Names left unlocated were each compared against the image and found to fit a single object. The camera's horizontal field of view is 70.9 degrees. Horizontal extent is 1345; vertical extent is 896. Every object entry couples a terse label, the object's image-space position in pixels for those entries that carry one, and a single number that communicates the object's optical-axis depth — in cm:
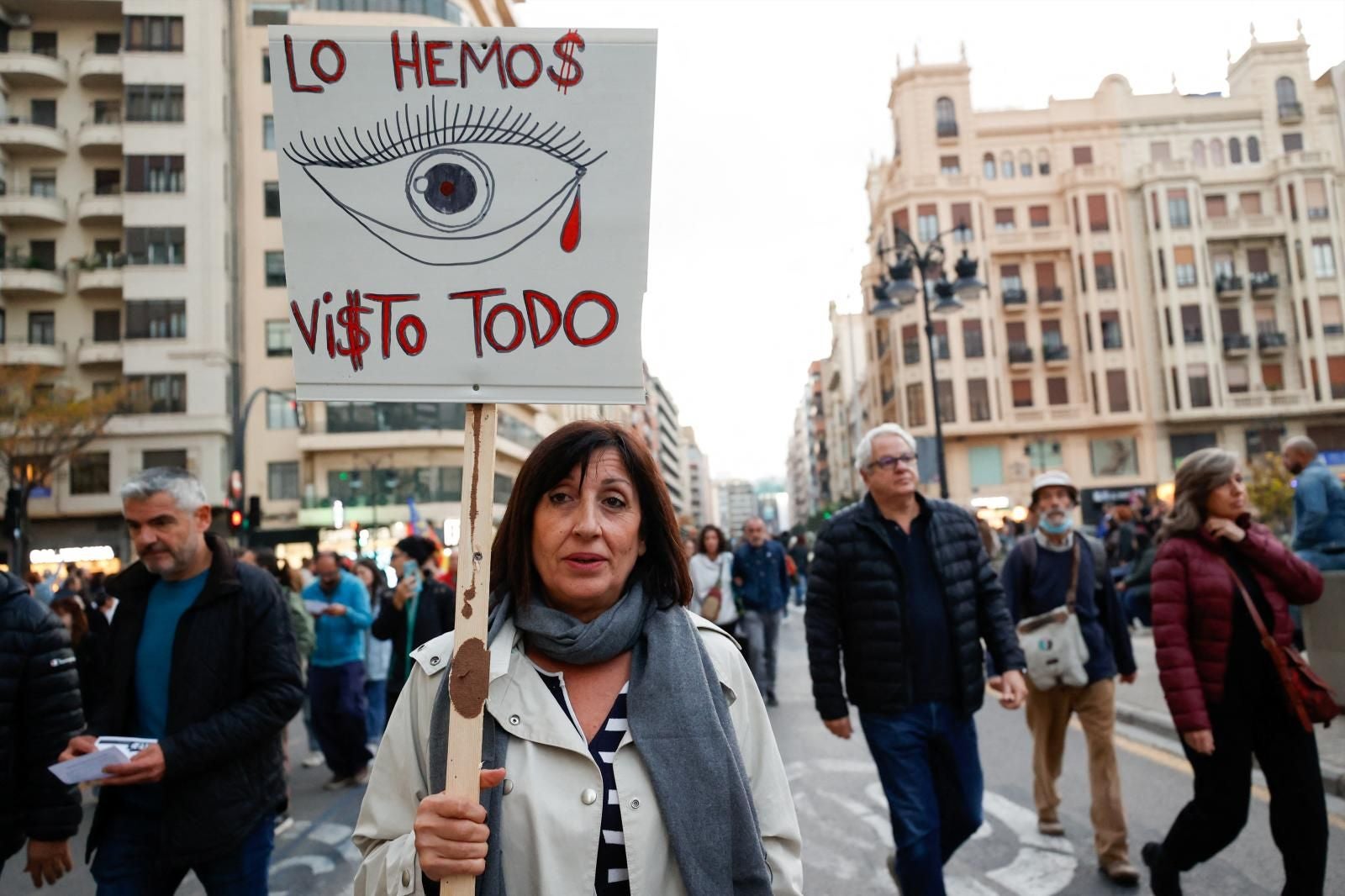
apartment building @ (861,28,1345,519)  4656
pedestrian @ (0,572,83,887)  321
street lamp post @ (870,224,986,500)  1554
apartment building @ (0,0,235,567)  3856
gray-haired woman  362
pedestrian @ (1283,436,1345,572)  761
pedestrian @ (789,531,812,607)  2611
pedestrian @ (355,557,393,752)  900
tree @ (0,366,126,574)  3067
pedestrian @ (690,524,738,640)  1023
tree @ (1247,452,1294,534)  3044
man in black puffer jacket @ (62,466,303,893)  304
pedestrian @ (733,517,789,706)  1096
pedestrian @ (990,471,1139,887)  516
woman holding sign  186
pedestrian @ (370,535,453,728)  713
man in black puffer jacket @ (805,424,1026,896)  387
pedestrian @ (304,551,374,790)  772
